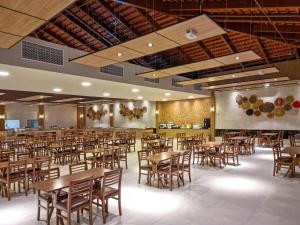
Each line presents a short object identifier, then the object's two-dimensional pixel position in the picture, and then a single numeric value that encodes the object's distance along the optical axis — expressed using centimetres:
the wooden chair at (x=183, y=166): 604
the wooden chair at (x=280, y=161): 670
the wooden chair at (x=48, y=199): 375
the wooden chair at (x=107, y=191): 388
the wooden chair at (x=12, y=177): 507
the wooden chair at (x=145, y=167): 610
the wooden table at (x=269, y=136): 1243
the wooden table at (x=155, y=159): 572
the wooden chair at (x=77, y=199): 337
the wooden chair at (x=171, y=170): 563
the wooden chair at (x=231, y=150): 848
